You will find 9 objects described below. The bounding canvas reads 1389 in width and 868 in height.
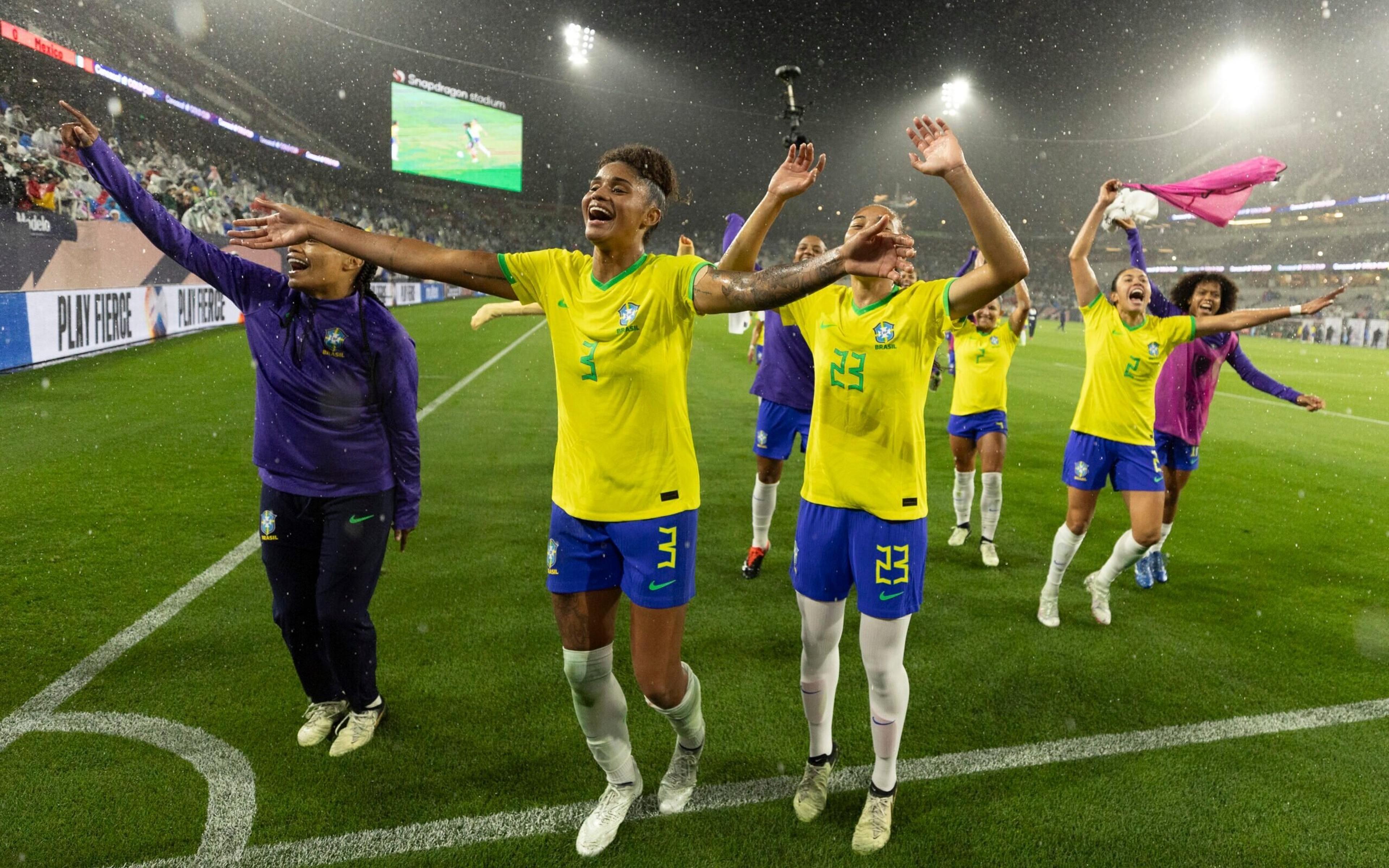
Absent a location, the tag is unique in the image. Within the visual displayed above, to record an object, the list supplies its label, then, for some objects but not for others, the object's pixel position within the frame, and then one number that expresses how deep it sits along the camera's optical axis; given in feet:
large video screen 132.57
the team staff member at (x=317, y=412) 10.14
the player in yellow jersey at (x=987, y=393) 20.40
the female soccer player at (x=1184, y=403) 18.61
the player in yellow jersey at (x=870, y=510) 9.28
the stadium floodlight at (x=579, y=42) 134.51
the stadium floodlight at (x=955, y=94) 138.21
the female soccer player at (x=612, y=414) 8.30
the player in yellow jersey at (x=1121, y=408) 15.34
